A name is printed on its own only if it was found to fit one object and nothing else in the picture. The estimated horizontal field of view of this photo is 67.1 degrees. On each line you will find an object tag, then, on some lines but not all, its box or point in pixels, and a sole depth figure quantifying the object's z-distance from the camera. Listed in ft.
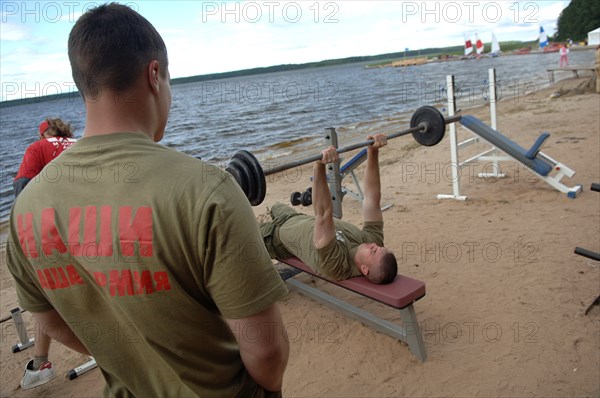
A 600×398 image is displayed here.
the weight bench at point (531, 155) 18.63
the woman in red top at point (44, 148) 12.62
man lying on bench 10.32
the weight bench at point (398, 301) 9.59
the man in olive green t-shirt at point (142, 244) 2.99
